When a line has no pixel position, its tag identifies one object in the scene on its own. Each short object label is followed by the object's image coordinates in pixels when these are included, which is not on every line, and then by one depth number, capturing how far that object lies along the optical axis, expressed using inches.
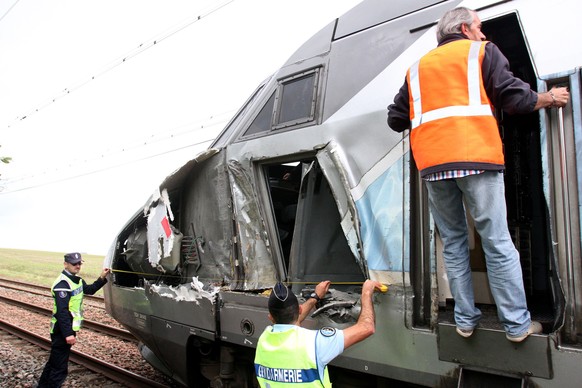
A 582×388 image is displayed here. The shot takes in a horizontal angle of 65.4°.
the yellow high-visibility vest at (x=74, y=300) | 226.2
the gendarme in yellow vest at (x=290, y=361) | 96.7
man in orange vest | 89.3
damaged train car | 92.7
